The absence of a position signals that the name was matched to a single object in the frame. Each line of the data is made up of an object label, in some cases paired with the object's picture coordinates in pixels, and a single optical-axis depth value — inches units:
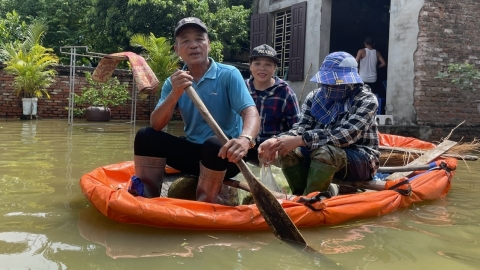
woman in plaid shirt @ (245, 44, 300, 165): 147.6
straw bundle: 172.7
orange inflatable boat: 92.0
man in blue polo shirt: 102.3
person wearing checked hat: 115.0
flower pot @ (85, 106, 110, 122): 437.7
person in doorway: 342.6
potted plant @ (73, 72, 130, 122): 440.1
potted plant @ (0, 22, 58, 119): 419.5
